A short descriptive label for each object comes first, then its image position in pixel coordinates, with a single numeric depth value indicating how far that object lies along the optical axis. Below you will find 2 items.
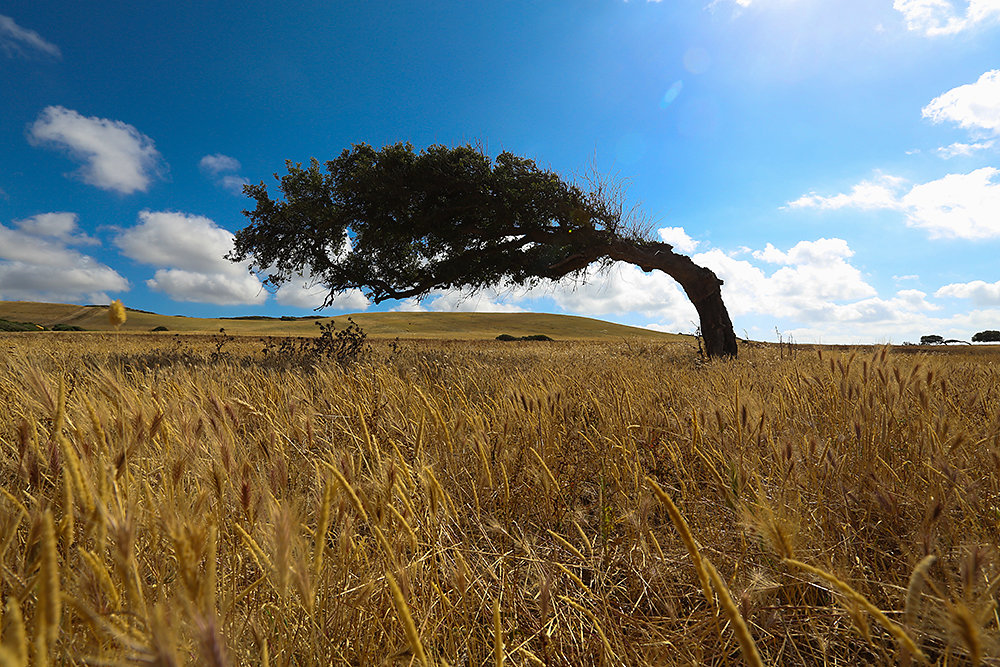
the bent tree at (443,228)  10.16
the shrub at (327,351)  7.50
